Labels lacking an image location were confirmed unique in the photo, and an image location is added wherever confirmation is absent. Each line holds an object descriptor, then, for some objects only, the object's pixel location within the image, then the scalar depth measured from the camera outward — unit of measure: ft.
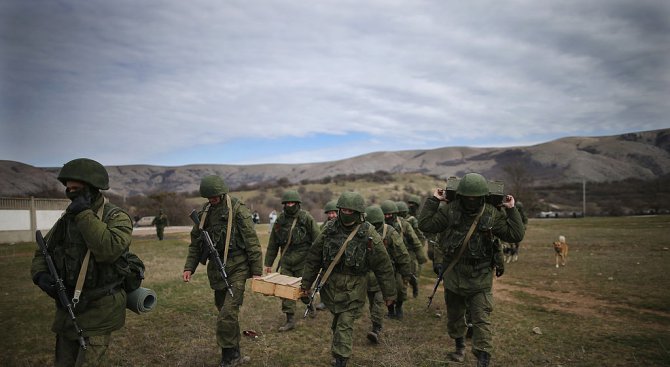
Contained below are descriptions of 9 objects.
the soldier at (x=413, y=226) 33.86
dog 49.44
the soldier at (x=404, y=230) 29.43
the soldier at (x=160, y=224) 84.17
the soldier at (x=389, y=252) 22.52
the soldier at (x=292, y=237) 26.55
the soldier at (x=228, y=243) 19.13
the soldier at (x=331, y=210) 30.07
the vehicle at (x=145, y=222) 145.07
